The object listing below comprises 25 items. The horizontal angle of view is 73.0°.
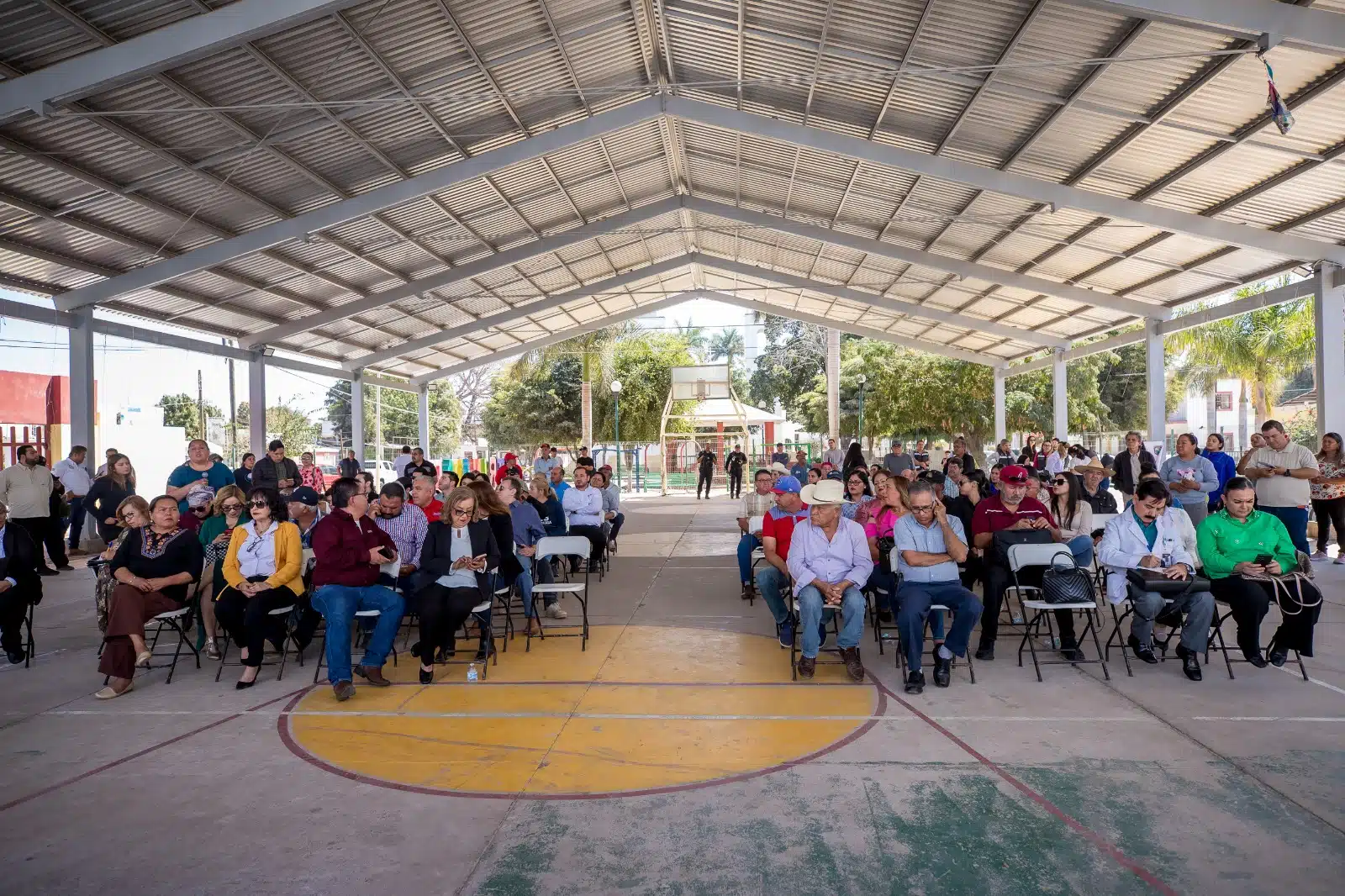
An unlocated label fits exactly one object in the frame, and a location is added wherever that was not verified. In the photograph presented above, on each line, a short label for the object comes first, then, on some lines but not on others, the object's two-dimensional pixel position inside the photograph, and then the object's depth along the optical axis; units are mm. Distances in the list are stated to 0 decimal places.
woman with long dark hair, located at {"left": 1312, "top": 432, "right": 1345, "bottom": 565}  9922
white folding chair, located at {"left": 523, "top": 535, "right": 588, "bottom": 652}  7855
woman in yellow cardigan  6285
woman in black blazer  6328
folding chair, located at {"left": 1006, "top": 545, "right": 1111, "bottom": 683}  6145
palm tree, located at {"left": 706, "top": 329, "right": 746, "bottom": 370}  72250
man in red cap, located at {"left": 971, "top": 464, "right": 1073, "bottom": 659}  6629
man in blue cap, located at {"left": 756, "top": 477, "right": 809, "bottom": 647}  6863
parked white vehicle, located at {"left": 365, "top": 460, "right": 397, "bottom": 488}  31703
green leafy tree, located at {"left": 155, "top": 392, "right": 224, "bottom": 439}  52719
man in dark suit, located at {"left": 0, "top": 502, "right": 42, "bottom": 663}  6684
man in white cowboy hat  6129
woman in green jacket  6051
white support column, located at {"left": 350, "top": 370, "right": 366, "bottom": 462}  24078
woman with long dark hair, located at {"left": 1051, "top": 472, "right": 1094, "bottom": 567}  7227
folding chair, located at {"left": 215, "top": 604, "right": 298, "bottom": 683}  6406
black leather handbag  6246
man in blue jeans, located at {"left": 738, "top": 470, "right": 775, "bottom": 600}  9422
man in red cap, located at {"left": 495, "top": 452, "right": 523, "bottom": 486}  10963
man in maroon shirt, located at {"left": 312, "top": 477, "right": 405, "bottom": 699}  6125
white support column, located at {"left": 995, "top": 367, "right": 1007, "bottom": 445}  28169
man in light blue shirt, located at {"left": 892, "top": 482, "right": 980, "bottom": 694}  5879
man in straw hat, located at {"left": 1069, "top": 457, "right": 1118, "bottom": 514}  9422
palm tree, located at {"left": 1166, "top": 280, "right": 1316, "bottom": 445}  27547
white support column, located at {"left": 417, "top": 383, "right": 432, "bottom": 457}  28078
